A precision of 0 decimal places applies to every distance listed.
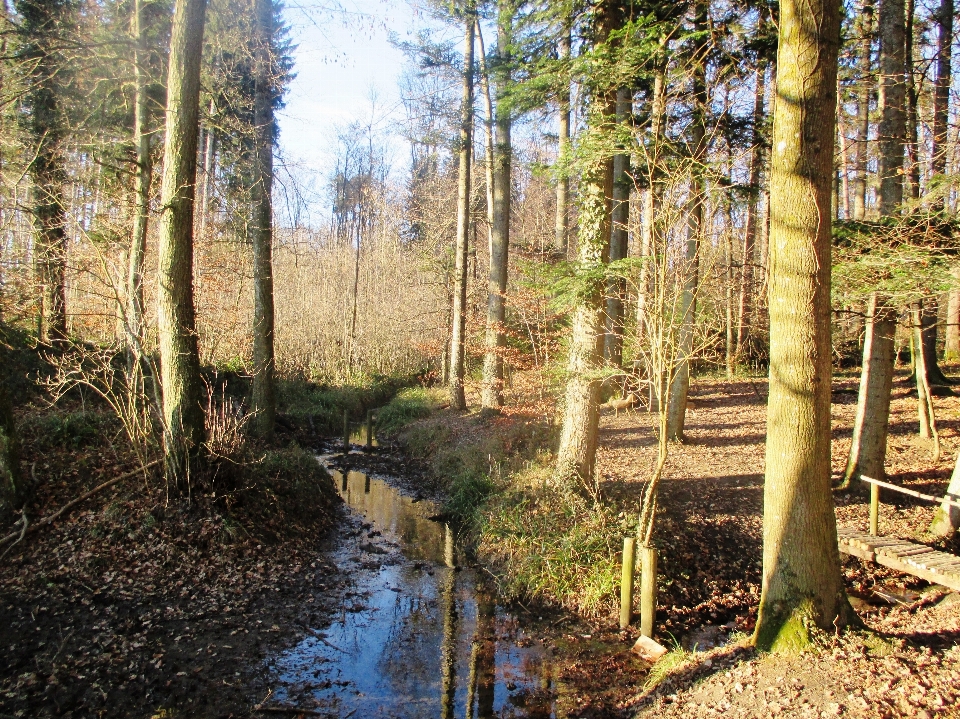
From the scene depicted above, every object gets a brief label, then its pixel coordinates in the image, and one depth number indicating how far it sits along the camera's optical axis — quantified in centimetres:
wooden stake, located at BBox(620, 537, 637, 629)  672
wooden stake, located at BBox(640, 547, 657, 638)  651
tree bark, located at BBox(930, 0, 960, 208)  995
